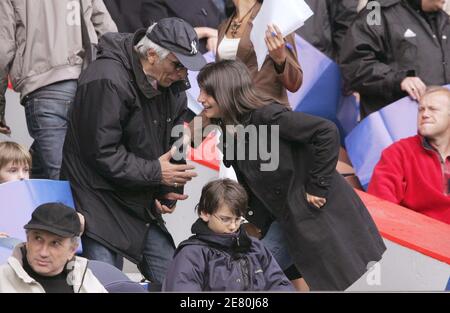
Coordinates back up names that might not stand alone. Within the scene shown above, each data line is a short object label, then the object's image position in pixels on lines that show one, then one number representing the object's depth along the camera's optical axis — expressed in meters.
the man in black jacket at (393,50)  17.03
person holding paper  14.87
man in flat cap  11.04
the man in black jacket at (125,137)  12.84
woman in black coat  12.97
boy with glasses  12.23
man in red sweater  15.84
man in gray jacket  14.73
